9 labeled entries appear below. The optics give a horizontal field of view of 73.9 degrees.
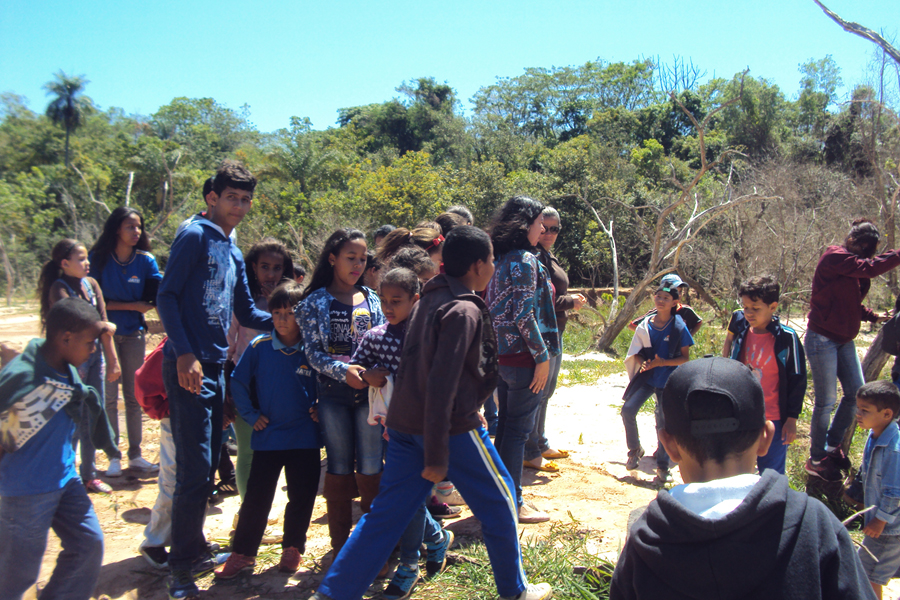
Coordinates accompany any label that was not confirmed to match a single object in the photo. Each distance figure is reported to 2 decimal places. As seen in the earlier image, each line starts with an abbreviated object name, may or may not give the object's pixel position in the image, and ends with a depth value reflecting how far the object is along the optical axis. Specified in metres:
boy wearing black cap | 1.12
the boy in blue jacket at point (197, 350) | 2.84
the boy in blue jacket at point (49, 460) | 2.29
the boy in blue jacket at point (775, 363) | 3.44
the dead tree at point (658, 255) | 7.70
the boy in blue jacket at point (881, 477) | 2.96
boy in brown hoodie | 2.42
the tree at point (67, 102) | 36.84
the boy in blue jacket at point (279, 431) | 3.05
